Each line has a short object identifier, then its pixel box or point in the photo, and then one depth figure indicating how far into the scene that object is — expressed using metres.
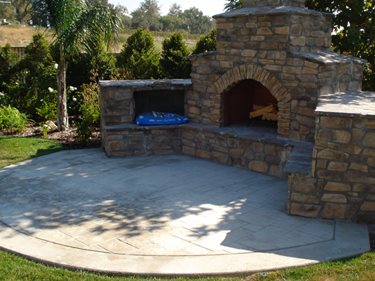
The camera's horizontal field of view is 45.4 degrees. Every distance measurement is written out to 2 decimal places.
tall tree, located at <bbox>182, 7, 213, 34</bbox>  72.12
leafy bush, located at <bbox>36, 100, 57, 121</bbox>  12.32
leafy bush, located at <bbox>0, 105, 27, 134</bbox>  11.44
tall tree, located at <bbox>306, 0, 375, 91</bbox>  9.66
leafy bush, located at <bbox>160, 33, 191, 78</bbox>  13.70
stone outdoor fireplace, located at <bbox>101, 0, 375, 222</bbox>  5.84
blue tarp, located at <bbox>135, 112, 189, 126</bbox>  9.25
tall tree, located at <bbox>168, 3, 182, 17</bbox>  82.56
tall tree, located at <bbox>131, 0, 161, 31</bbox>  67.06
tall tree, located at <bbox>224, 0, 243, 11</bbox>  11.61
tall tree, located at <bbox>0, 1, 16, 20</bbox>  57.09
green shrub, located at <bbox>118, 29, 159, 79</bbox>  13.69
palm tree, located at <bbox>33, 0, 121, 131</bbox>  10.38
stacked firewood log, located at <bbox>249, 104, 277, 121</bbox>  9.00
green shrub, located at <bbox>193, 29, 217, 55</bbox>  13.33
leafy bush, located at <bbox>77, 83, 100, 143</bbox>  10.20
